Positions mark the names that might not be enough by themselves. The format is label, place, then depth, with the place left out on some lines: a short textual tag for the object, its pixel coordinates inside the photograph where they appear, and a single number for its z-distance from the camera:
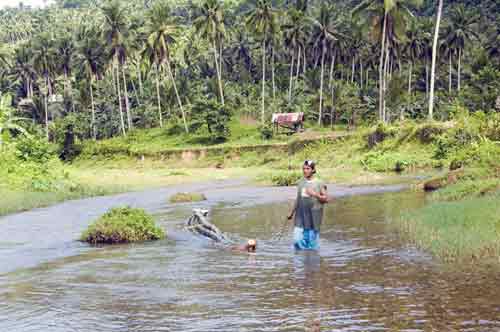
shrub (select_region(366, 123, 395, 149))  45.88
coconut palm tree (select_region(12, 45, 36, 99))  89.75
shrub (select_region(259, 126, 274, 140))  60.47
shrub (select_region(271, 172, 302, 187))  34.69
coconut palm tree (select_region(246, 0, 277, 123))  66.00
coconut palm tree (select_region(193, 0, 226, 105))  65.88
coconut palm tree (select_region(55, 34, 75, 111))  83.25
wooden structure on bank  60.59
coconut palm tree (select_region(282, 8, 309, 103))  69.56
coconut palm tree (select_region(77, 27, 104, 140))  74.94
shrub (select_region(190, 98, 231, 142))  63.16
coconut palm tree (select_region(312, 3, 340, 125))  70.25
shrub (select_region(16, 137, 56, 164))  34.75
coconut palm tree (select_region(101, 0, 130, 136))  67.81
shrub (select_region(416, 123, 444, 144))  41.31
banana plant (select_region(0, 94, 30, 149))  34.37
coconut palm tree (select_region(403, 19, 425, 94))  70.62
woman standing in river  12.38
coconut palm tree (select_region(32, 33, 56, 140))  81.12
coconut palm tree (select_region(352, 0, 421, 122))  51.34
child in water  13.80
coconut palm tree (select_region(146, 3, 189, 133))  65.81
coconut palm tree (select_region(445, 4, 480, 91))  69.69
